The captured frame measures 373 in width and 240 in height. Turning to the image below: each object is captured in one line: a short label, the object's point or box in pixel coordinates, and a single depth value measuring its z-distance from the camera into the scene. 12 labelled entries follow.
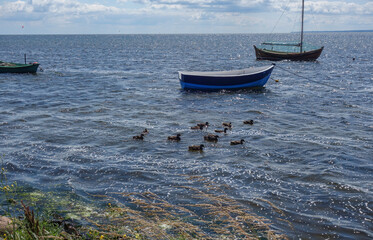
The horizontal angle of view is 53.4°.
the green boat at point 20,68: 43.19
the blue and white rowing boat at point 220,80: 32.03
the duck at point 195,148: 16.03
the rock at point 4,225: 6.96
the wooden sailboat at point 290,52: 64.94
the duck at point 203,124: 19.53
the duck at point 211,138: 17.38
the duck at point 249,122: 21.06
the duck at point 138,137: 17.84
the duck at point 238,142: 16.92
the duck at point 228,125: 20.09
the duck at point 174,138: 17.52
